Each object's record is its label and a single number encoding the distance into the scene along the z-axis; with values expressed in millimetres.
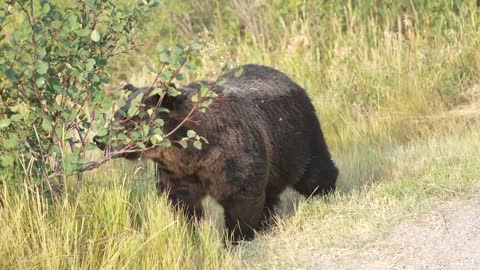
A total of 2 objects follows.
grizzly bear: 12852
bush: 11242
